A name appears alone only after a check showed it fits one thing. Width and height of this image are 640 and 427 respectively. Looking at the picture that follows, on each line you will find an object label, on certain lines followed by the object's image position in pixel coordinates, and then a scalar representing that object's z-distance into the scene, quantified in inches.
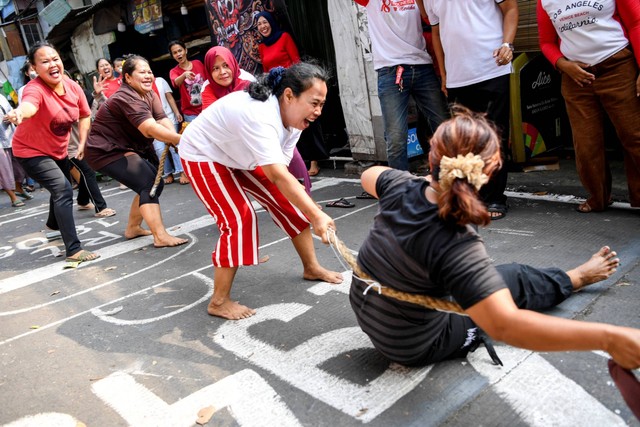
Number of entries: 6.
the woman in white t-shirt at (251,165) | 110.7
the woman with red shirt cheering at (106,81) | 317.7
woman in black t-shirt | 64.2
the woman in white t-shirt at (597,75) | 137.1
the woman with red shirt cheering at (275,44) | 255.3
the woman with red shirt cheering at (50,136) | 185.6
